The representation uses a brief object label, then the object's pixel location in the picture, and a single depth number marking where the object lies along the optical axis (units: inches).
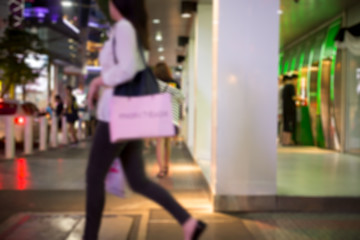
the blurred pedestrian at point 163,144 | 283.4
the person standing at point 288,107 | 530.9
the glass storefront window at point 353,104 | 425.8
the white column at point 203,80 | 368.2
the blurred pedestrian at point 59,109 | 593.5
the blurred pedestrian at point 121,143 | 108.5
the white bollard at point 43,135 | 482.3
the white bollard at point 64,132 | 560.2
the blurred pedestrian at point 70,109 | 549.0
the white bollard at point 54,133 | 526.6
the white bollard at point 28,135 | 431.5
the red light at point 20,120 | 469.2
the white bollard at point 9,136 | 385.4
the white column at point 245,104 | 191.5
